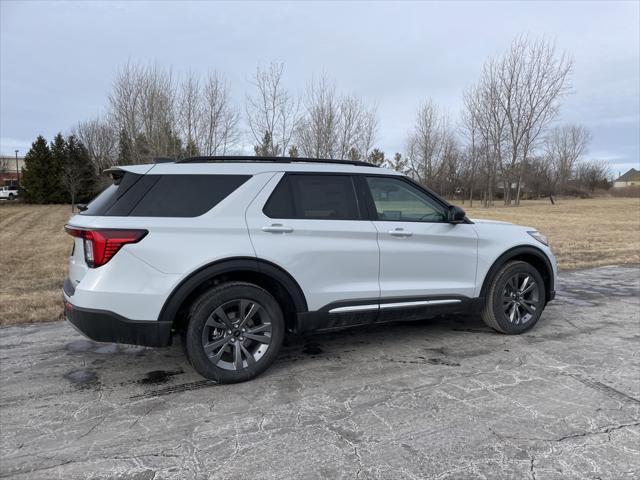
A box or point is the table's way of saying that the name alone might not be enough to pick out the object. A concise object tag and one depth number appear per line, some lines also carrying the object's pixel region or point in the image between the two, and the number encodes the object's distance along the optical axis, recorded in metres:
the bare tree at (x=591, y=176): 74.00
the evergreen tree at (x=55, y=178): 49.09
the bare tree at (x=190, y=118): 22.20
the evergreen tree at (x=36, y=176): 49.19
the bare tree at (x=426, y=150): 45.00
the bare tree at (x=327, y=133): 22.61
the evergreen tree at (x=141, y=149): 24.05
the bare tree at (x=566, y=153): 68.44
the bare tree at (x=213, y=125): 21.91
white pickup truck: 55.72
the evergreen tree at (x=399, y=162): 56.45
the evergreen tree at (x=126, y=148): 25.52
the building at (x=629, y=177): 115.93
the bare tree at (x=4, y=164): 61.34
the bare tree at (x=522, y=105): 41.44
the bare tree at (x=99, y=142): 35.00
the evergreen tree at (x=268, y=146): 20.29
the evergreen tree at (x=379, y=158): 43.73
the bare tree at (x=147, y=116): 22.73
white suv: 3.46
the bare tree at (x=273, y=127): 19.80
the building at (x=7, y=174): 62.53
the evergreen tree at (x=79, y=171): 40.95
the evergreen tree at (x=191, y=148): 22.47
